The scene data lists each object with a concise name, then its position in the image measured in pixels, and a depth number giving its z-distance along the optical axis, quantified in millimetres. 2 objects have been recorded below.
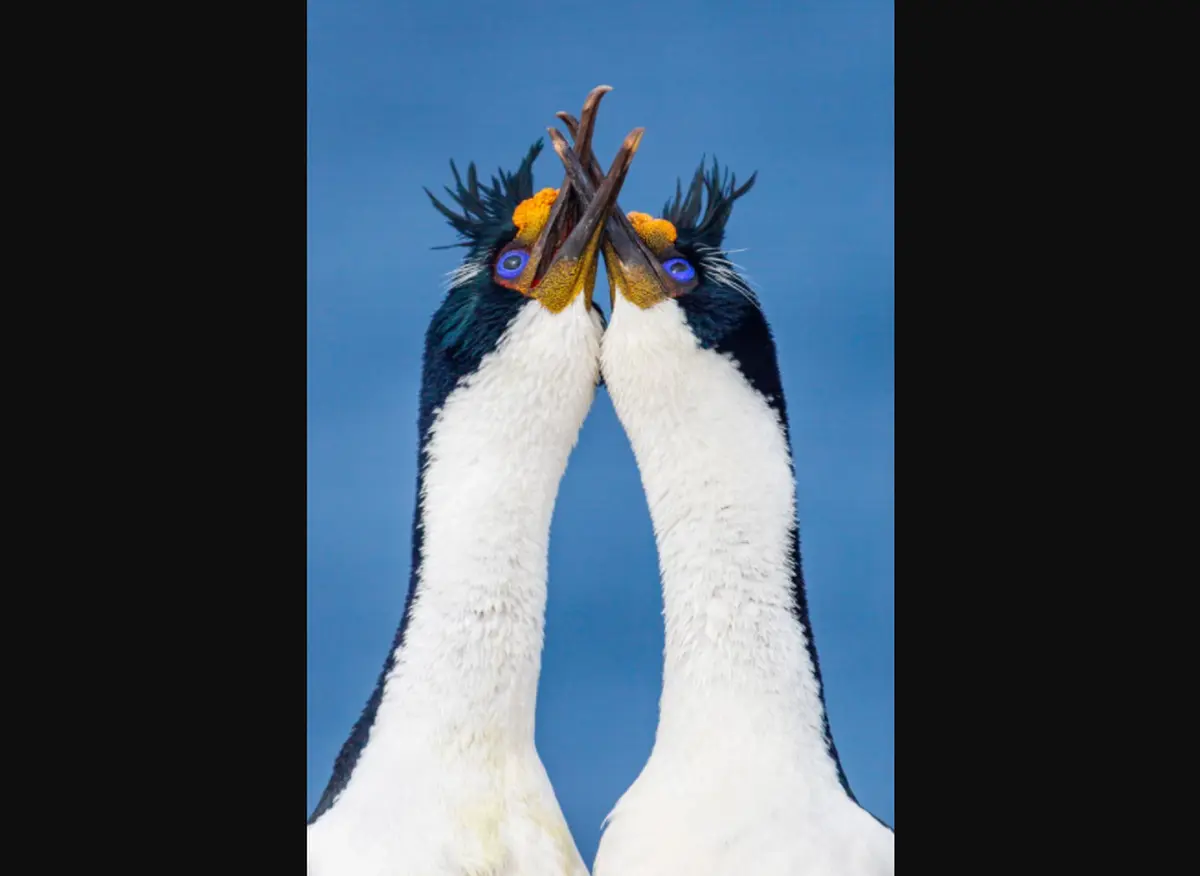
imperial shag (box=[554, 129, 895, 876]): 8367
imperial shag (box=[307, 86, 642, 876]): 8320
